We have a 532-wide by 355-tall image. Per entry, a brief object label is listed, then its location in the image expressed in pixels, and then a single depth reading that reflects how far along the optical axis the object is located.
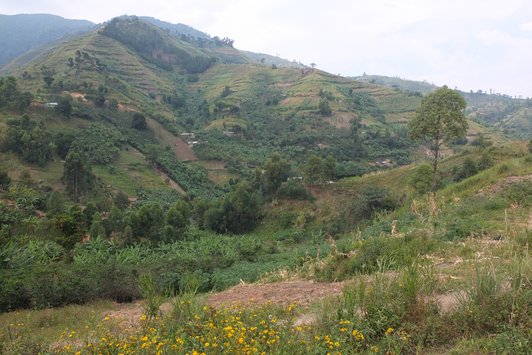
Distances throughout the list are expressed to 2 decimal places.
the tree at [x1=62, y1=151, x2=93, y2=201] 41.25
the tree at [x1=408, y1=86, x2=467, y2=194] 17.14
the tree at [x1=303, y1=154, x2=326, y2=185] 37.16
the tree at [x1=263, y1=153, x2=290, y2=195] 37.72
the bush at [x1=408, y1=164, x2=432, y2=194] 24.23
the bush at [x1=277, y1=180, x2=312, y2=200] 36.72
